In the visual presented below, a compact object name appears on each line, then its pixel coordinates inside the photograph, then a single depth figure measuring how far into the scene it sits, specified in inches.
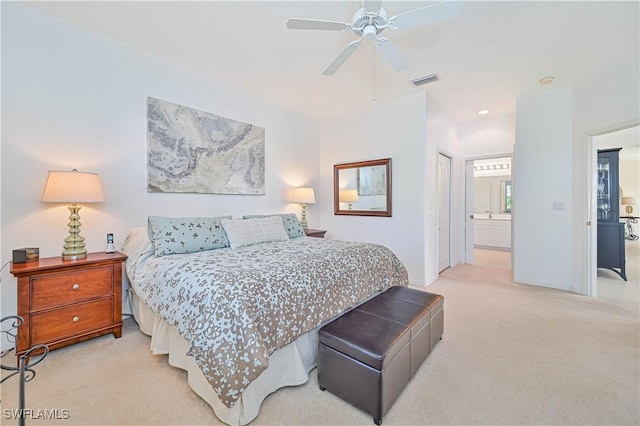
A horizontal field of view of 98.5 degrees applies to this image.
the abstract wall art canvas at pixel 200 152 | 114.3
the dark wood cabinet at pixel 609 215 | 160.2
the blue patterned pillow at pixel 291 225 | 133.9
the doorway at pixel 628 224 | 133.0
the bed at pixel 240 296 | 56.4
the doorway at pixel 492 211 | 262.1
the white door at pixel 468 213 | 205.8
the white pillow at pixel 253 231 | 108.2
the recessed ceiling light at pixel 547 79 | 131.3
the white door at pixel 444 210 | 179.5
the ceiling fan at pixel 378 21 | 69.9
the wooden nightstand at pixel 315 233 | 164.1
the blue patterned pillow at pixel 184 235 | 93.0
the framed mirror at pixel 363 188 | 165.8
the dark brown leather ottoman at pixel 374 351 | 59.2
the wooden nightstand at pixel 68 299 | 77.2
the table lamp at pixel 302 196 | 165.9
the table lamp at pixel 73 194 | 83.3
